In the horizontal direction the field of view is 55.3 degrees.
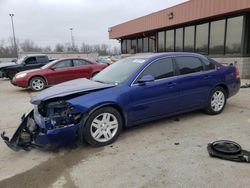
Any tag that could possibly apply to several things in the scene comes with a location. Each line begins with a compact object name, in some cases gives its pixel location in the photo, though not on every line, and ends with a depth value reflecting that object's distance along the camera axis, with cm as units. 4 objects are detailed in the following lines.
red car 1063
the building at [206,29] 1159
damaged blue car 385
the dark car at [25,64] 1445
